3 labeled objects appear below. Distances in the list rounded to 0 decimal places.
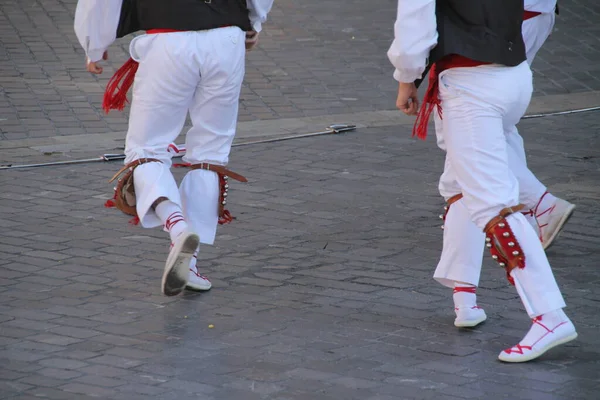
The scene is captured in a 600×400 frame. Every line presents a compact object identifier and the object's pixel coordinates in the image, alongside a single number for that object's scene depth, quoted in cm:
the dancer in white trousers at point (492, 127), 903
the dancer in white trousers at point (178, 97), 1019
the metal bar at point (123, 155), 1526
